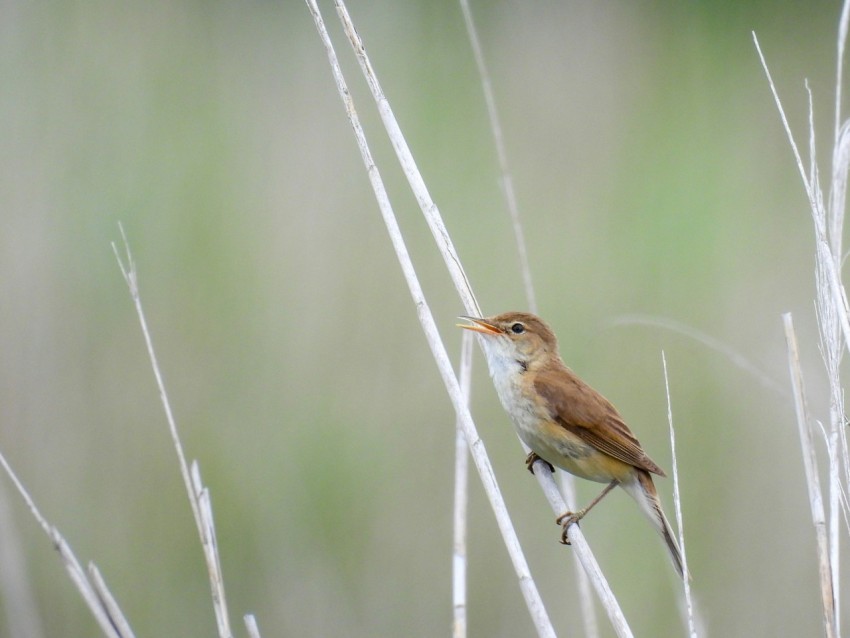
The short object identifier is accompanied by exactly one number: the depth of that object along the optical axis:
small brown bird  6.62
